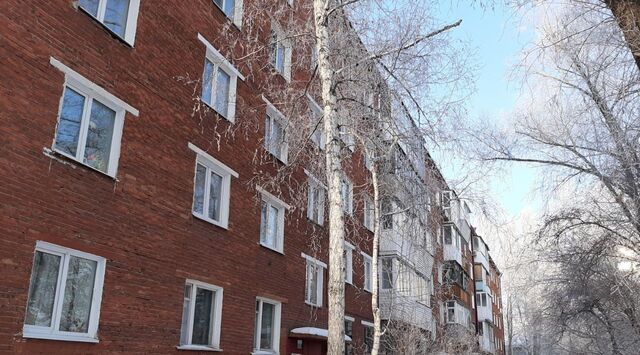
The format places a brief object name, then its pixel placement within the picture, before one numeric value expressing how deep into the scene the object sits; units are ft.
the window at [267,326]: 42.98
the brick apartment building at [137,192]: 23.67
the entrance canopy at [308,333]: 45.37
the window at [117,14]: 29.19
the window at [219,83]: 39.17
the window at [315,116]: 31.68
